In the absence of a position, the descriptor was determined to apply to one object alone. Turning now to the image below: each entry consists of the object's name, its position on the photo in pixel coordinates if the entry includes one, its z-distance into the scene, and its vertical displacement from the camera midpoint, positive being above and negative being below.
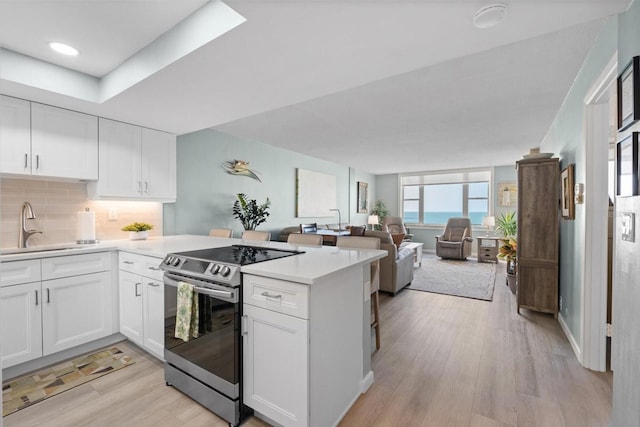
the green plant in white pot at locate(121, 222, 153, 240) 3.26 -0.21
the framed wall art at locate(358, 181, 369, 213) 8.98 +0.45
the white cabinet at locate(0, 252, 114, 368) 2.26 -0.78
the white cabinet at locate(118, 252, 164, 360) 2.36 -0.77
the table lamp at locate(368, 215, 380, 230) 8.85 -0.25
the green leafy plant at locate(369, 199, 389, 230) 9.65 +0.02
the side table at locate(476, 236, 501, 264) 7.02 -0.88
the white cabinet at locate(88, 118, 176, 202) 3.03 +0.52
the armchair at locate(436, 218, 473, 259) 7.28 -0.72
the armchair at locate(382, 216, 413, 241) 8.57 -0.40
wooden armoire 3.33 -0.24
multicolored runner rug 2.06 -1.29
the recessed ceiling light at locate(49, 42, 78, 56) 2.14 +1.19
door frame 2.33 -0.16
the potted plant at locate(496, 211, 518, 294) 4.29 -0.65
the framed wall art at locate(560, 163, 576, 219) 2.79 +0.17
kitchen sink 2.44 -0.34
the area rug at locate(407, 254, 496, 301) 4.54 -1.19
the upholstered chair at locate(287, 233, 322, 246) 2.88 -0.28
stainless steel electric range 1.77 -0.77
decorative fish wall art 4.75 +0.70
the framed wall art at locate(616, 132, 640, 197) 1.37 +0.23
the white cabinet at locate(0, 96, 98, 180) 2.45 +0.61
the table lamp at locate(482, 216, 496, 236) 7.35 -0.22
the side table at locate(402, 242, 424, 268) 6.30 -0.92
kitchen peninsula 1.56 -0.75
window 8.38 +0.47
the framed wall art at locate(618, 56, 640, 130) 1.35 +0.56
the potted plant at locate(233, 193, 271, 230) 4.75 -0.02
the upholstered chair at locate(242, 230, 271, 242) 3.41 -0.29
